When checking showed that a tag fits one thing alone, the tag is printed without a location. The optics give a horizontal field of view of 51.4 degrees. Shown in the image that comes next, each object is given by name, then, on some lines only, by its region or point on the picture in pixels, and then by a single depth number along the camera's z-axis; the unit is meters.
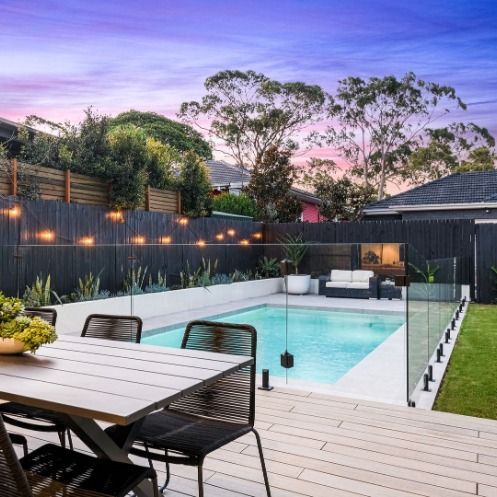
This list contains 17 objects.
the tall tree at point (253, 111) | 23.03
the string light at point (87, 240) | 9.45
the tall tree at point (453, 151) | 24.62
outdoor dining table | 1.85
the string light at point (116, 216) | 10.11
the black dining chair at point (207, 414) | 2.29
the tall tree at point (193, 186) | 12.74
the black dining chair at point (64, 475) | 1.61
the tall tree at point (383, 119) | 23.41
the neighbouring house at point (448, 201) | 14.65
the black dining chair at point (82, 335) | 2.72
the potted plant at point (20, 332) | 2.44
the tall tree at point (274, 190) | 18.33
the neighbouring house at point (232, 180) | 21.70
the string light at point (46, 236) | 8.57
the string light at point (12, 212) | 7.91
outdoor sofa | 8.79
